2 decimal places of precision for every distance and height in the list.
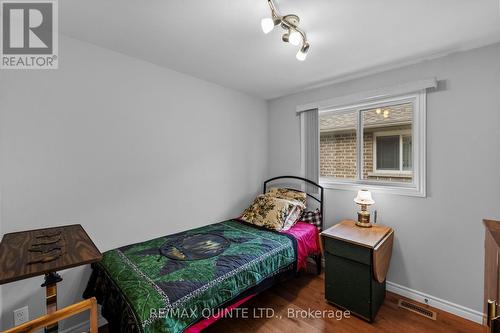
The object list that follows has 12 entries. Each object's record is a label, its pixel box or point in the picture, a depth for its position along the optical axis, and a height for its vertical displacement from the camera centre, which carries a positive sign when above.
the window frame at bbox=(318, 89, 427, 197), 2.17 +0.15
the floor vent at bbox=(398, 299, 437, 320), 2.00 -1.38
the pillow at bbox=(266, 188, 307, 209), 2.92 -0.42
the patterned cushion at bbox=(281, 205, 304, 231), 2.57 -0.64
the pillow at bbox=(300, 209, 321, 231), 2.75 -0.68
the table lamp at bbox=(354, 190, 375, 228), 2.31 -0.44
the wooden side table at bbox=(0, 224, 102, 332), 1.00 -0.47
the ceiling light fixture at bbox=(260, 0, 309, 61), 1.35 +0.94
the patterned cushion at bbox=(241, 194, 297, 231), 2.56 -0.60
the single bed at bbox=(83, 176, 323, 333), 1.31 -0.80
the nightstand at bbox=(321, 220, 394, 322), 1.90 -0.94
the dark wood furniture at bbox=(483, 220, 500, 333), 0.68 -0.43
